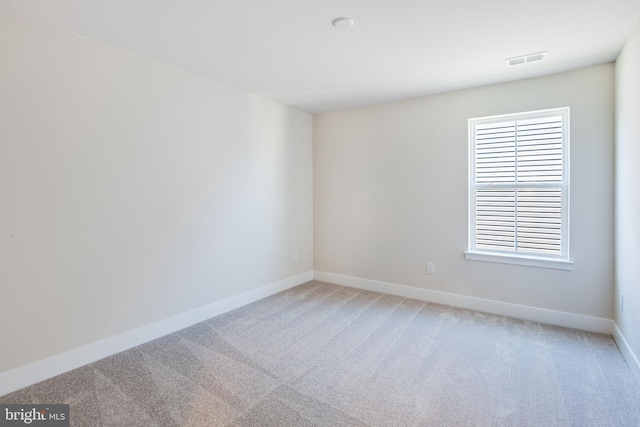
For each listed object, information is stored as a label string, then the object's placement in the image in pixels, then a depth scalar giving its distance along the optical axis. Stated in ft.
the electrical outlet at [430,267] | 12.31
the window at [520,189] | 10.12
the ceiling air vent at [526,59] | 8.67
